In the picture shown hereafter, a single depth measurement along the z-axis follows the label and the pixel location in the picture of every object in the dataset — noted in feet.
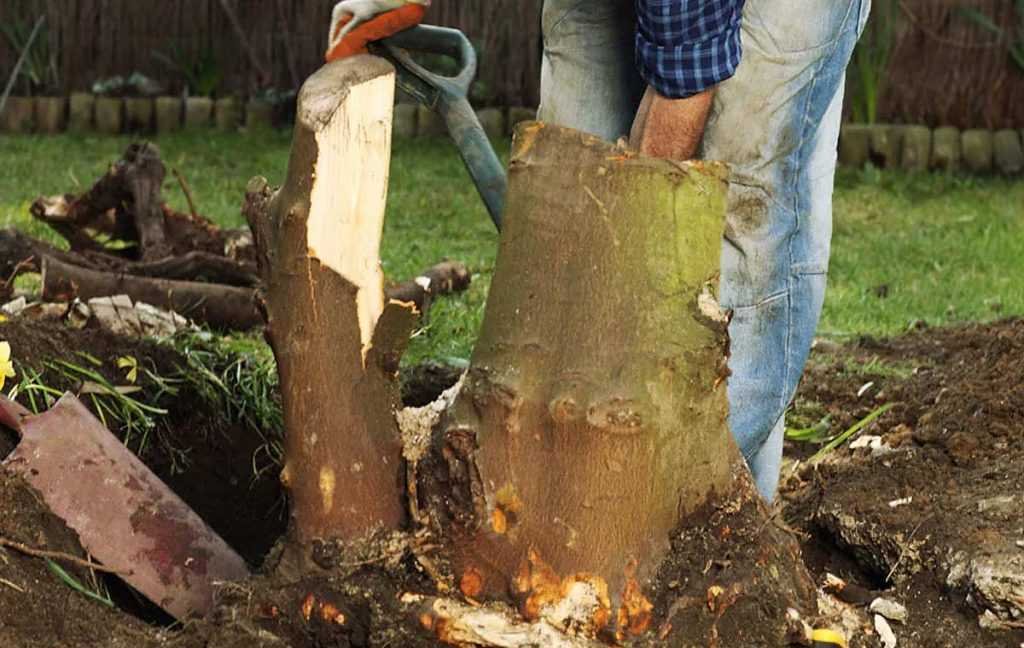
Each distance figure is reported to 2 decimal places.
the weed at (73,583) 8.05
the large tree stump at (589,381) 7.47
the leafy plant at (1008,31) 27.14
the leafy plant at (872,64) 27.14
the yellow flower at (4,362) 8.62
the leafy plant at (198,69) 30.27
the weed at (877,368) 13.92
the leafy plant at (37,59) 29.91
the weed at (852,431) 11.77
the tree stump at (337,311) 7.60
